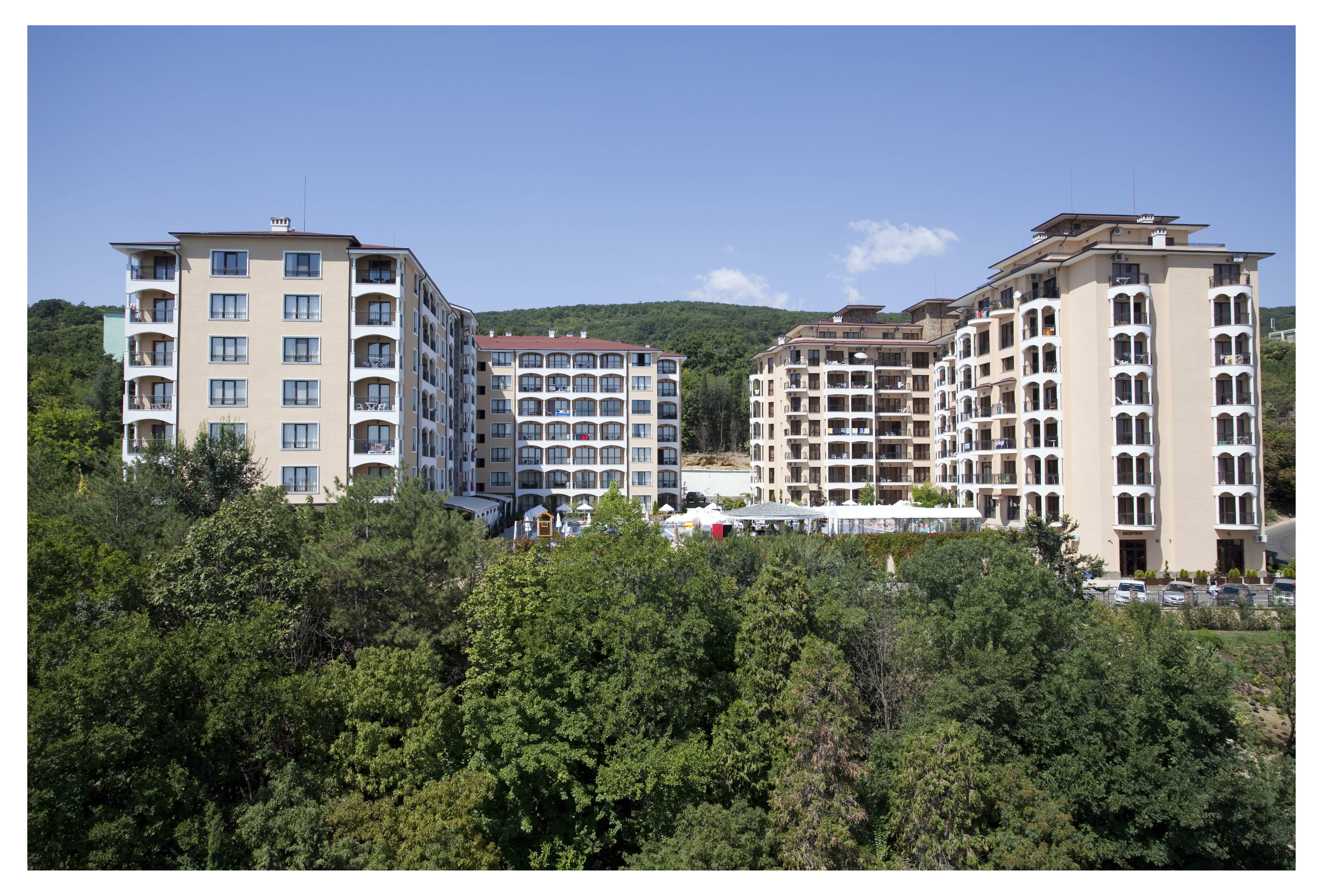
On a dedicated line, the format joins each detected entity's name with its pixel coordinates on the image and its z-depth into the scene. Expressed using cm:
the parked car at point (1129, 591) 3688
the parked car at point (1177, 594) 3672
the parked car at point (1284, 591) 3344
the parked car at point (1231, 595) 3509
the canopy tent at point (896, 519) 4450
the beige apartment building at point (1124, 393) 4397
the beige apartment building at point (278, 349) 4247
